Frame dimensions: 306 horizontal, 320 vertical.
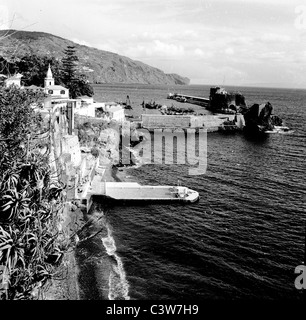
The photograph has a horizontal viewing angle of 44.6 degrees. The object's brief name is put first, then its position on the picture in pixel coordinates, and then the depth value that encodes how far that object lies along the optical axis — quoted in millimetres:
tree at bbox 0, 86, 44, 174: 14734
